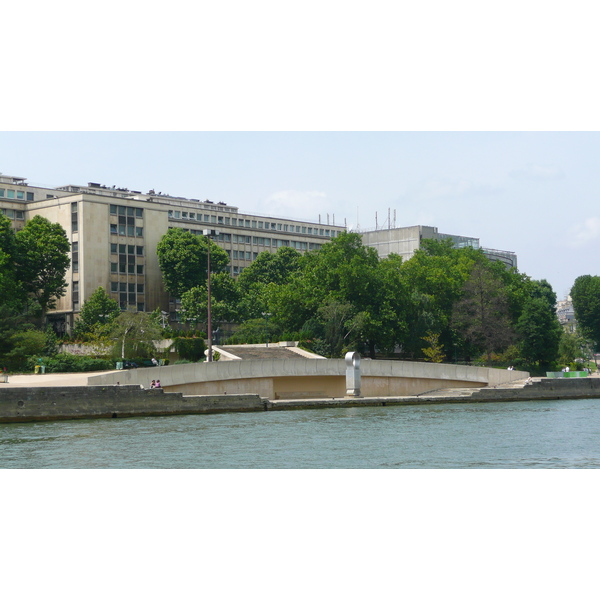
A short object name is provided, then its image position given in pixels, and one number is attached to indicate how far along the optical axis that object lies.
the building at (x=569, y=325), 168.09
